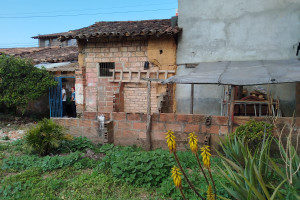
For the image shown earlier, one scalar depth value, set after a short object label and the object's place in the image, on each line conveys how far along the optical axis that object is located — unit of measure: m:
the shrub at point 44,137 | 4.71
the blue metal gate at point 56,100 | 9.80
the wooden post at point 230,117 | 4.83
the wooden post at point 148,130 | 5.39
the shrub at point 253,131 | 4.32
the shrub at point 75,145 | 5.16
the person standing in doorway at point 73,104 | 10.00
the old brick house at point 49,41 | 21.34
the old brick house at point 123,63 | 7.42
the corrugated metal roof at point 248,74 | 4.43
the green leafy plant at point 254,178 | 1.77
